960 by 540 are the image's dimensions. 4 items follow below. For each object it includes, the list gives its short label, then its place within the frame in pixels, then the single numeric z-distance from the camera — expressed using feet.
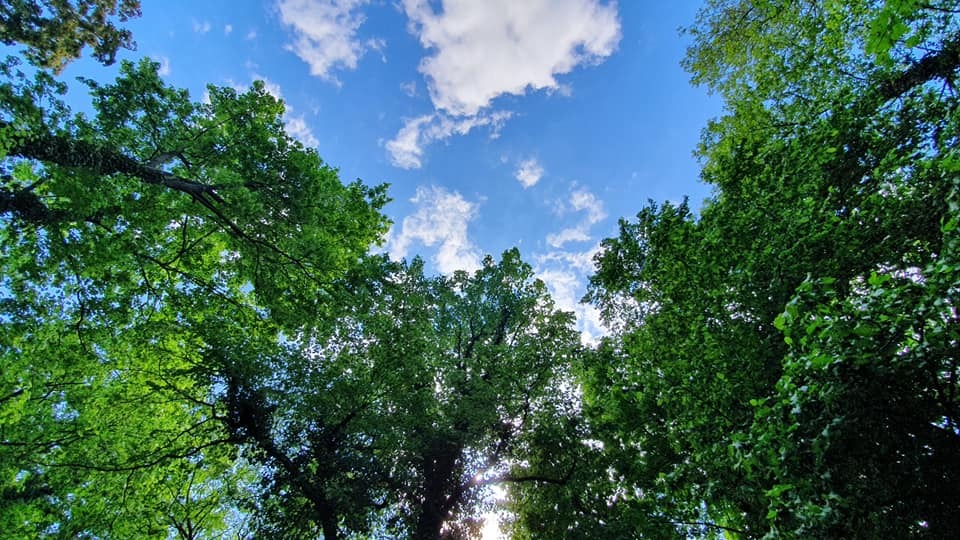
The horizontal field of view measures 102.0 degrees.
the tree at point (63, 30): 31.40
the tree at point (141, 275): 32.07
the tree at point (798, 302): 15.03
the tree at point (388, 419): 43.98
